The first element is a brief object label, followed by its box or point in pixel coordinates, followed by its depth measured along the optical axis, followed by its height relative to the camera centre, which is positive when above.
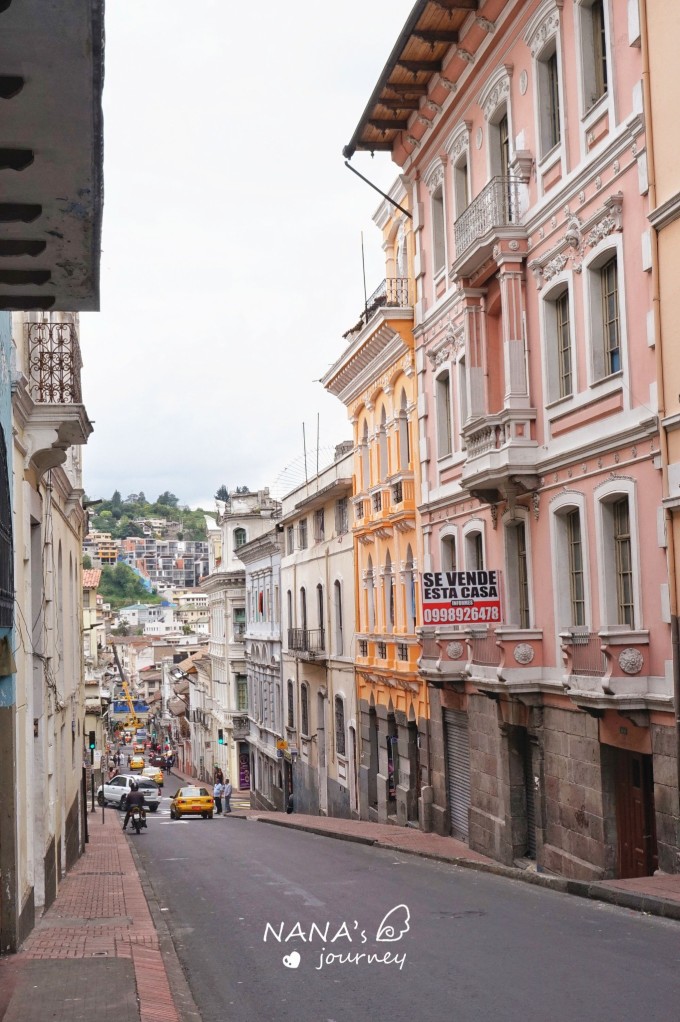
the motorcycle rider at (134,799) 36.56 -6.00
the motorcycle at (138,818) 35.47 -6.29
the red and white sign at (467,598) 19.77 +0.01
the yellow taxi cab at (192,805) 44.78 -7.52
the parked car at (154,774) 75.01 -10.98
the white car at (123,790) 51.38 -8.40
